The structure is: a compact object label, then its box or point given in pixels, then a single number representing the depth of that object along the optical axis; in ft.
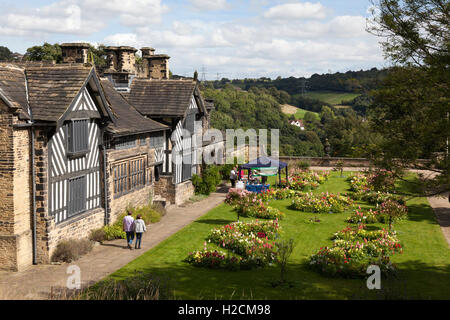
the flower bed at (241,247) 51.06
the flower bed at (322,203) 82.38
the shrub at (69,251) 52.67
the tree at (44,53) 178.25
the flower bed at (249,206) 71.72
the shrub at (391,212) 68.52
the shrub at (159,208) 77.41
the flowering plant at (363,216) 73.05
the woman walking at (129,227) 57.98
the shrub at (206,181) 96.35
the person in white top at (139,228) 58.39
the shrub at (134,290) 36.35
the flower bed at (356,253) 47.70
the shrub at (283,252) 45.68
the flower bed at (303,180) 105.29
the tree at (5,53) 319.55
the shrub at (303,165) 127.06
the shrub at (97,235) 61.05
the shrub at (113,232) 62.88
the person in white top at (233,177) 103.82
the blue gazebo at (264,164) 96.89
